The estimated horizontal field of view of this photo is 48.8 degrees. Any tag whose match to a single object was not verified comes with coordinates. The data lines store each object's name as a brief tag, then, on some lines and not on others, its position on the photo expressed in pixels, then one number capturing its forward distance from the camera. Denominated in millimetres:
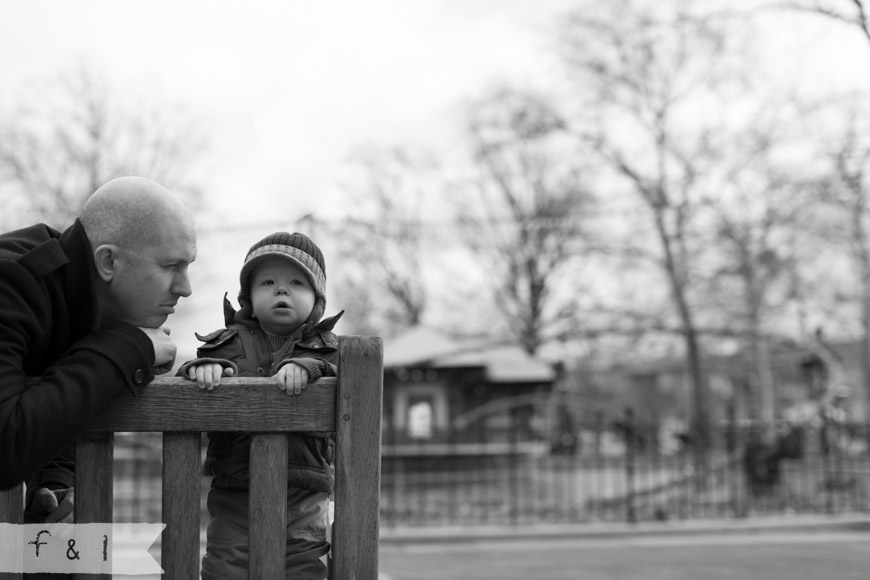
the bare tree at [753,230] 22766
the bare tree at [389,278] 39500
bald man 1731
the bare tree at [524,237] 35094
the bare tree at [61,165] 26750
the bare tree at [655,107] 23328
